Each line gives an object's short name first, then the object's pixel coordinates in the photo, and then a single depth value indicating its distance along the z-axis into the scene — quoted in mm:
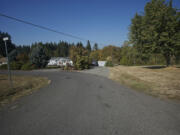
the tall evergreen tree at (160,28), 16422
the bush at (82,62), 23469
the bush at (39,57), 30406
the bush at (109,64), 34644
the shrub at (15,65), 28359
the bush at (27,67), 27048
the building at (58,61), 52188
